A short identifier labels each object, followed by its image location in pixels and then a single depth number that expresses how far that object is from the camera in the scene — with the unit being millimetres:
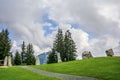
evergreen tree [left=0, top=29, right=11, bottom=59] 41786
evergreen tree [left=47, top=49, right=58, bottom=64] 38924
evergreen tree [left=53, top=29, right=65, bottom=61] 40806
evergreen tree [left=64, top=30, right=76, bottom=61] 40153
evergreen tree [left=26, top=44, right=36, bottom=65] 43959
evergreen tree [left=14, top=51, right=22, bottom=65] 42099
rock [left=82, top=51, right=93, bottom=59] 21130
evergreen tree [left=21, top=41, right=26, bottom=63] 47147
